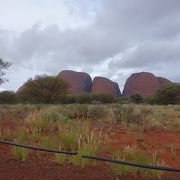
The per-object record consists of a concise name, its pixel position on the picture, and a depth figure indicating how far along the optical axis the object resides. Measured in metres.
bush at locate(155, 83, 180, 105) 26.08
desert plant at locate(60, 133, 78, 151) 4.64
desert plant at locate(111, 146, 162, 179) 3.48
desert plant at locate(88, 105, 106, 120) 9.04
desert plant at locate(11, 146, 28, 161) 4.22
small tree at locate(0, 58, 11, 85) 16.95
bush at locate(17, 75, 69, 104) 26.14
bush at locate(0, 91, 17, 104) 27.09
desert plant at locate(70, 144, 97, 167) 3.89
